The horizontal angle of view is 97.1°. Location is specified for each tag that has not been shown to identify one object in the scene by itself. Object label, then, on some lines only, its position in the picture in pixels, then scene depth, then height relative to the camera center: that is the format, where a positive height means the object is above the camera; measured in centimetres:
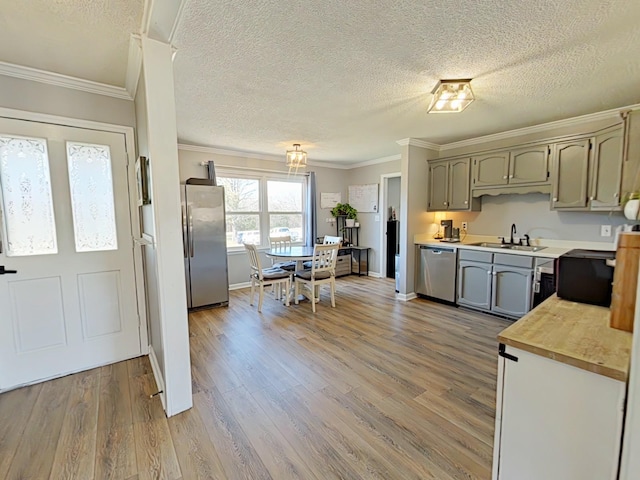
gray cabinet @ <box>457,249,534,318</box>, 331 -84
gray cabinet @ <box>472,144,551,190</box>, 337 +60
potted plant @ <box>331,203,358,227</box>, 610 +11
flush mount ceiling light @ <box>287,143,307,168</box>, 404 +86
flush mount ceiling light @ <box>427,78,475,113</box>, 232 +102
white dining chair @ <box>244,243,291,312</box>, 383 -81
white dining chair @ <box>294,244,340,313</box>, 384 -78
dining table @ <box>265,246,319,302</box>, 391 -52
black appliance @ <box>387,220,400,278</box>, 579 -59
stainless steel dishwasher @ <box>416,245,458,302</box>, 400 -83
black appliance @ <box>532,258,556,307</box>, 303 -71
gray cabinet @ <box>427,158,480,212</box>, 404 +45
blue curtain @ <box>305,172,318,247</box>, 575 +11
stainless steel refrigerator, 381 -34
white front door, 216 -26
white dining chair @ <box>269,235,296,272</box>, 454 -49
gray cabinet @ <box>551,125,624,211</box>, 286 +45
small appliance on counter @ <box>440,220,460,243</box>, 446 -24
